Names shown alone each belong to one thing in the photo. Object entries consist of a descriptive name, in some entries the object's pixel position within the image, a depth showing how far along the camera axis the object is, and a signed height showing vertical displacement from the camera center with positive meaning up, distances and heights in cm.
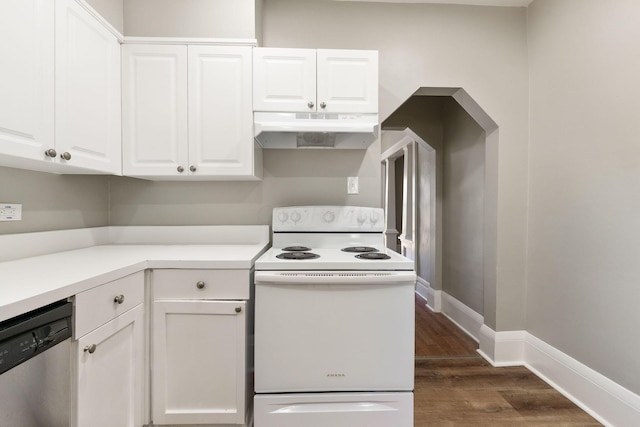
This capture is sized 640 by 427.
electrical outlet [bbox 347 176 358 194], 218 +18
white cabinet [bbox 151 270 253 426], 140 -69
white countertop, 88 -24
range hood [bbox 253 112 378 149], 168 +47
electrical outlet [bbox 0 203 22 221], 134 -2
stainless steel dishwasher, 77 -46
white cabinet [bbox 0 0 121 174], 113 +54
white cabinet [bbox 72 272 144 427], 103 -58
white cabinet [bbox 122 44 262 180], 176 +59
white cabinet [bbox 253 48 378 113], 179 +79
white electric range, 142 -65
